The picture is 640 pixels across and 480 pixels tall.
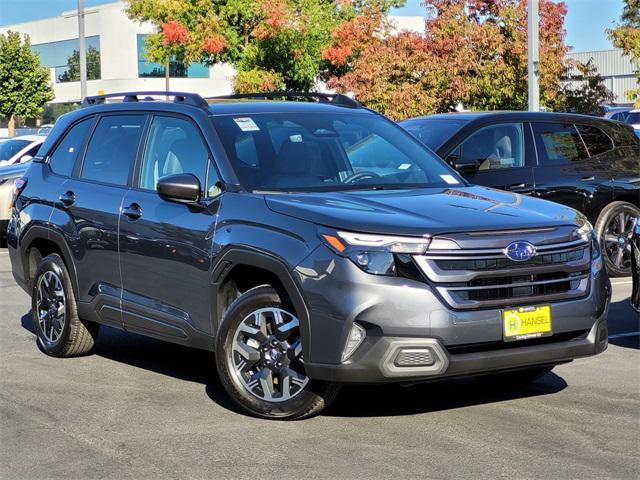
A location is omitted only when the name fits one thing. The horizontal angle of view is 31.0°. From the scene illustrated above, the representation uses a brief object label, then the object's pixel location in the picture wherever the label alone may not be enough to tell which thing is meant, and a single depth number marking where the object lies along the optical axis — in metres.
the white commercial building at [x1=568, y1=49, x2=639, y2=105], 82.88
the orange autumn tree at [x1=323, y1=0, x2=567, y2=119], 24.22
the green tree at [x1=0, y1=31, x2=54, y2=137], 67.25
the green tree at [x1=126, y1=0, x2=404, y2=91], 38.66
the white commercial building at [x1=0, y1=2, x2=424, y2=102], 72.06
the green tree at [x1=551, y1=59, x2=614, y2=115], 23.67
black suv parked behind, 11.58
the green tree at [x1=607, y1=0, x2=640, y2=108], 22.59
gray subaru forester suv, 5.77
